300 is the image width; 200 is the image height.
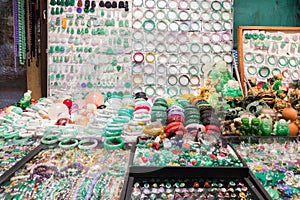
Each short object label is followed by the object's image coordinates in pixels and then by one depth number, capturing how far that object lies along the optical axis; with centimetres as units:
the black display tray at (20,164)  154
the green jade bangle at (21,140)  209
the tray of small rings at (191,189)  145
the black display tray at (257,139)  216
